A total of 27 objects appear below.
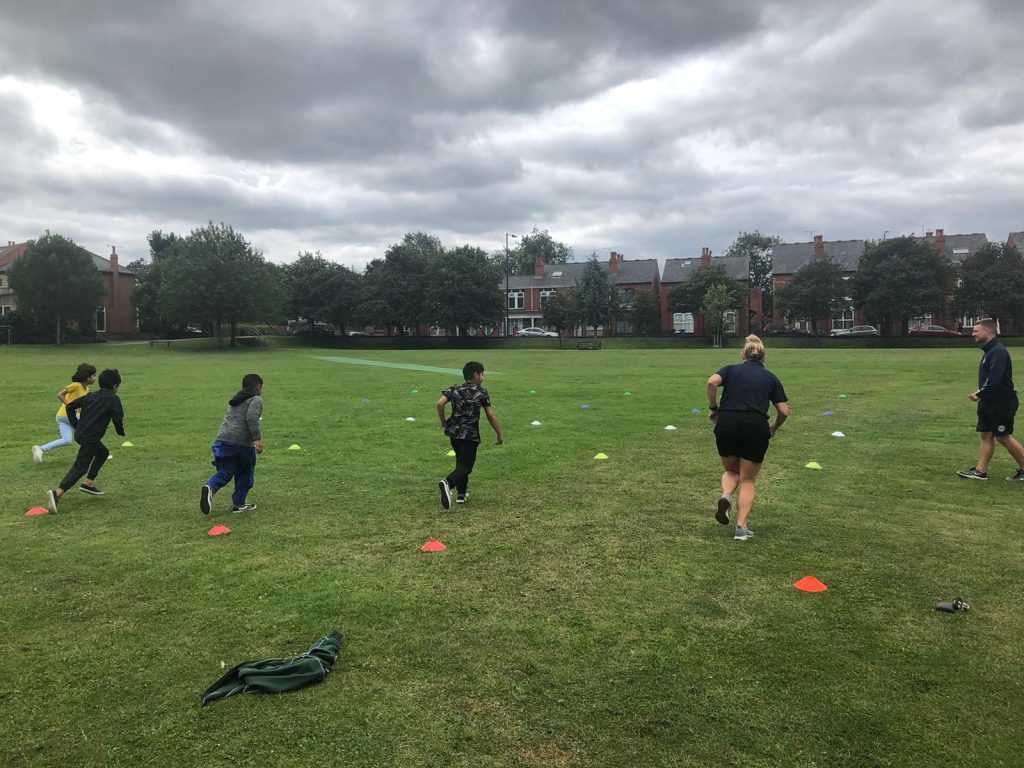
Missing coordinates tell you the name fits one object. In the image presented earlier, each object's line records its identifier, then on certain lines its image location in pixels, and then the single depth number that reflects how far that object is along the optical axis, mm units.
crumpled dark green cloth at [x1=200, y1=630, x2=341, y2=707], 3840
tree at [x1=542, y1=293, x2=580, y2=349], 77438
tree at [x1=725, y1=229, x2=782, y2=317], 100188
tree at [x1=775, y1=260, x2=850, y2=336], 68125
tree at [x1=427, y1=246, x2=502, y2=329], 74000
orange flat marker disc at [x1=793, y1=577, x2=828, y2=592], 5316
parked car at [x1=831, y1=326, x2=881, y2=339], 69550
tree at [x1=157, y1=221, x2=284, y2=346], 58625
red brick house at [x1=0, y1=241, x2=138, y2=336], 78562
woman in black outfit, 6516
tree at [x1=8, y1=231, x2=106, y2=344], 60125
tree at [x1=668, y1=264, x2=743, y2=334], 73688
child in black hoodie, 8242
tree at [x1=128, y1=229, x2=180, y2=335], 77750
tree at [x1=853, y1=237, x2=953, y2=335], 63219
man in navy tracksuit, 8930
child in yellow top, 9219
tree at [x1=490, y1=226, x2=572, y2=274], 126812
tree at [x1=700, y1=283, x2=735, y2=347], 68125
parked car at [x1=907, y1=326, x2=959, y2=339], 64688
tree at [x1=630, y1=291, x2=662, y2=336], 79250
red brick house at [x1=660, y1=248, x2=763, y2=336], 79062
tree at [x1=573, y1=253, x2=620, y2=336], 77375
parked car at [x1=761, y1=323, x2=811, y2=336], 71625
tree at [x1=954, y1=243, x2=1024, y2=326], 60281
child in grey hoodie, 7562
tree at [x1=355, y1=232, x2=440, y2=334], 75938
